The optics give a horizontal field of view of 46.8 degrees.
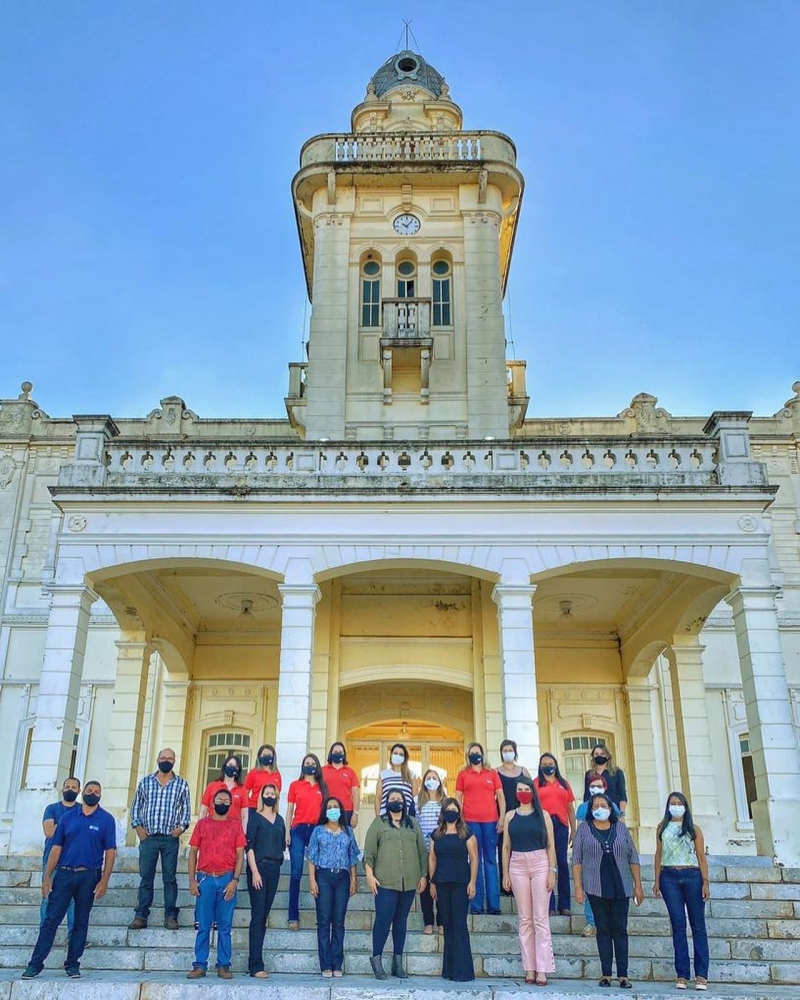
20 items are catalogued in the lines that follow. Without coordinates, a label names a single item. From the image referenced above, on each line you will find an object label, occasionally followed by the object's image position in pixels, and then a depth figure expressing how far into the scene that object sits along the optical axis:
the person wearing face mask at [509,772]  9.70
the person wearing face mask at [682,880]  7.74
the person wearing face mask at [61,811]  8.47
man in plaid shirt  9.05
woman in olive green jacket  8.01
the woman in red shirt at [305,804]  9.56
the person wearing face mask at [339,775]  10.01
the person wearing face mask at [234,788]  8.80
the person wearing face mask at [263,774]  9.82
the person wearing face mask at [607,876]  7.77
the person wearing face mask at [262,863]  8.05
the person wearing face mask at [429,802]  9.32
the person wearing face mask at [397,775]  9.46
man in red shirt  7.88
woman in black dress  7.83
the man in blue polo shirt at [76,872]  7.84
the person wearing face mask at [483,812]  9.27
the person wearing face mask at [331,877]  8.08
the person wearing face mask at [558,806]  9.62
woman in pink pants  7.80
